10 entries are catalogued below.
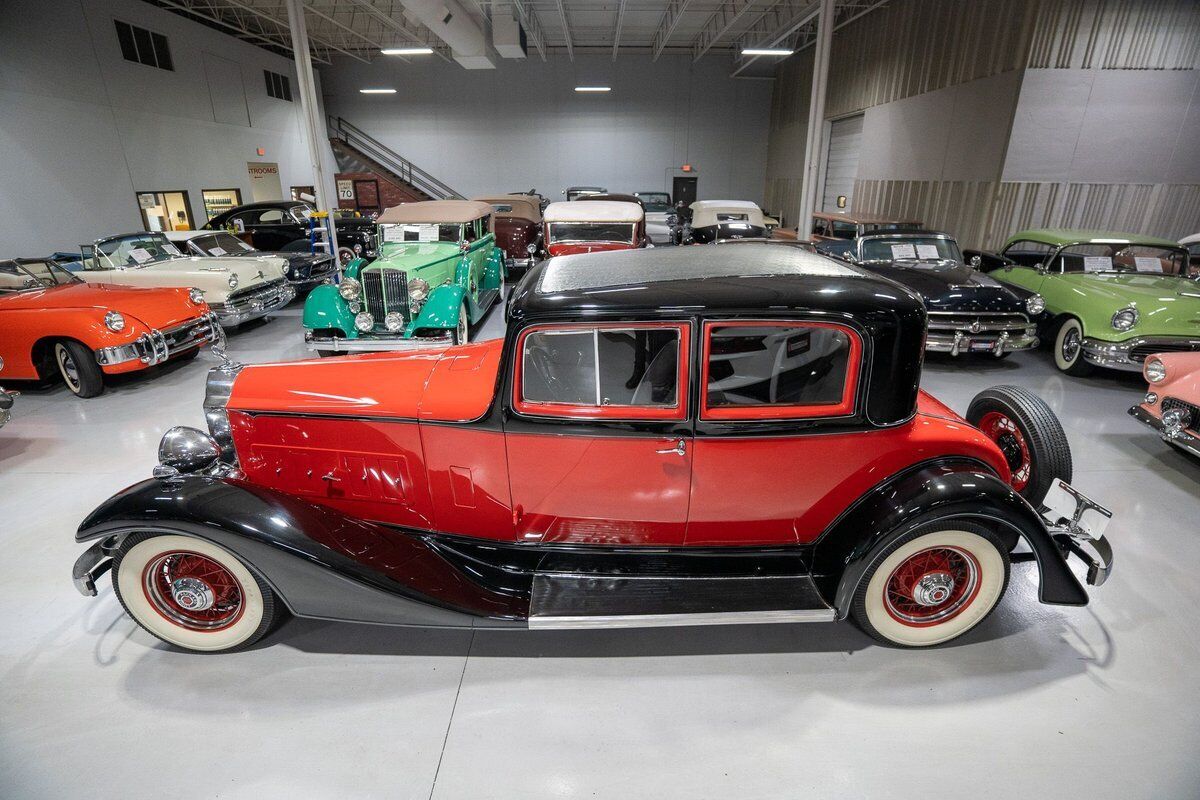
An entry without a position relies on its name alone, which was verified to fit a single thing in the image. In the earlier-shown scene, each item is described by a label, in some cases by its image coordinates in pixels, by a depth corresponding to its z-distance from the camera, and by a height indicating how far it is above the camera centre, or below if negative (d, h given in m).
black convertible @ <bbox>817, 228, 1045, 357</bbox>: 6.18 -1.27
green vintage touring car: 6.46 -1.21
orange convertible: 5.44 -1.20
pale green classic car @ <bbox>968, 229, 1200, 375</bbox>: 5.54 -1.04
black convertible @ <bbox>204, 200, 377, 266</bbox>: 11.14 -0.51
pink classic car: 3.82 -1.38
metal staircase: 20.94 +1.24
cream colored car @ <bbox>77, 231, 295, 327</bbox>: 7.42 -0.92
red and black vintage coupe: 2.27 -1.19
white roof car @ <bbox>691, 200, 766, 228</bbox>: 12.68 -0.40
